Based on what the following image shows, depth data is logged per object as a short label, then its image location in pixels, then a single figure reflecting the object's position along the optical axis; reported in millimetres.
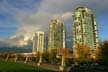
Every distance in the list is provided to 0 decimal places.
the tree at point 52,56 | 44844
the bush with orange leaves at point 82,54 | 35008
